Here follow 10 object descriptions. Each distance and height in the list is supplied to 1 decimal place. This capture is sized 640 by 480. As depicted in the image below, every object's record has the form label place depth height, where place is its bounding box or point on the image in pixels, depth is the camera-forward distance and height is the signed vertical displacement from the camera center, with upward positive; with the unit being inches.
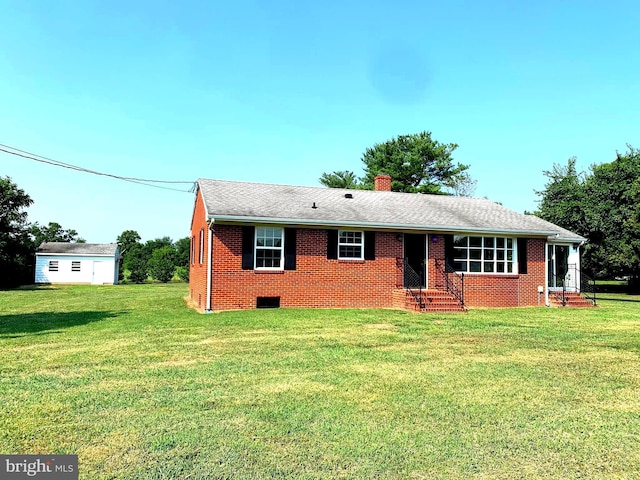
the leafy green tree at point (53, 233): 2244.1 +178.1
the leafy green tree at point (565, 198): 1174.3 +207.6
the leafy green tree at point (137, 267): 1706.4 +5.6
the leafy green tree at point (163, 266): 1695.4 +10.0
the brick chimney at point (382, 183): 851.4 +165.6
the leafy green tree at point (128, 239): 2062.0 +144.6
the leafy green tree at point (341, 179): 1815.9 +369.8
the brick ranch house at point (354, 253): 551.2 +23.7
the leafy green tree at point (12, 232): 1310.3 +105.2
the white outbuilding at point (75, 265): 1499.9 +10.3
